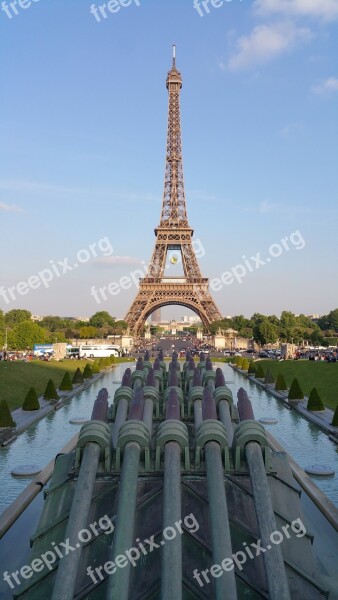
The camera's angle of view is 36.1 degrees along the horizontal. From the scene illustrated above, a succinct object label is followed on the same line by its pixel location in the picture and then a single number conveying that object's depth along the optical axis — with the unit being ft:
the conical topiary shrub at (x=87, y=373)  158.30
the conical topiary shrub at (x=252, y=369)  168.25
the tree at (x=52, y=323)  514.23
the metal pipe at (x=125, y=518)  18.49
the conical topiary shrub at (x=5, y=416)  80.13
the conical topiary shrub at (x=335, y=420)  78.07
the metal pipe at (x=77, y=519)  18.83
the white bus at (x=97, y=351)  261.03
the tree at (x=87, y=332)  429.38
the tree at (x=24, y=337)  300.20
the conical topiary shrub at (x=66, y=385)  130.82
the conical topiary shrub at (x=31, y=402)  99.05
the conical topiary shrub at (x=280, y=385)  125.18
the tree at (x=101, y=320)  510.99
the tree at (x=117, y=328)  464.81
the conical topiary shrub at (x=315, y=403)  94.17
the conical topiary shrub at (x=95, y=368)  178.86
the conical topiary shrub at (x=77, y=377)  146.09
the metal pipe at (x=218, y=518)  18.47
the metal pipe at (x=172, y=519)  18.08
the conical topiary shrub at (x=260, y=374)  153.89
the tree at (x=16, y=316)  464.12
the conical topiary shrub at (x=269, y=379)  139.33
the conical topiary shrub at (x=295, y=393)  106.73
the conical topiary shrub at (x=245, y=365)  187.47
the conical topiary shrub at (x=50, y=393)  112.88
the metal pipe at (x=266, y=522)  18.29
